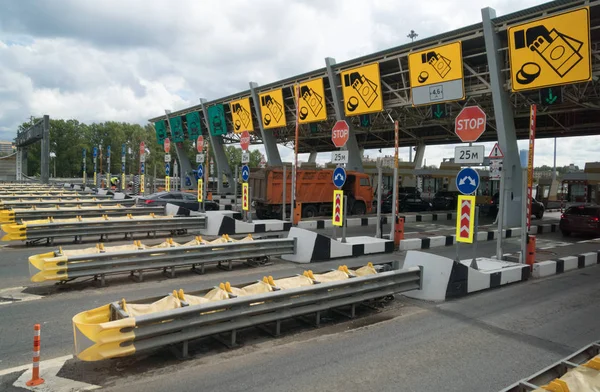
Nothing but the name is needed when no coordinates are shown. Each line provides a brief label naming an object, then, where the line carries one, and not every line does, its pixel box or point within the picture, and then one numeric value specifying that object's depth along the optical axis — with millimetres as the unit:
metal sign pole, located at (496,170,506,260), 9547
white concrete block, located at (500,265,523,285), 8570
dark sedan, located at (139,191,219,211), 19406
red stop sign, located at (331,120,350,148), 13023
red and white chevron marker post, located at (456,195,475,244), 8305
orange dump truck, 19750
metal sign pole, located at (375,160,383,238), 12256
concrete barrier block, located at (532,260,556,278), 9492
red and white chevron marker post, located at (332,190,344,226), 11242
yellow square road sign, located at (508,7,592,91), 14227
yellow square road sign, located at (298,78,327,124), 24953
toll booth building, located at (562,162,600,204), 27188
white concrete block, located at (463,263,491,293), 7820
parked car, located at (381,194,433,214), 27844
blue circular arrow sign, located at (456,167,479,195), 8133
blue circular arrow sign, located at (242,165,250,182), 14773
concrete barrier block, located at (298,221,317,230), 16877
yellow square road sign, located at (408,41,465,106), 18297
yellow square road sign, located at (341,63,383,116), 22078
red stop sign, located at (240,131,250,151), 16484
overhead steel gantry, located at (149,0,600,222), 17250
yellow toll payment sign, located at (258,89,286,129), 28422
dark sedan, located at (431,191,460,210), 28969
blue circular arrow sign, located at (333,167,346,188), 11406
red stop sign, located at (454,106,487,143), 9078
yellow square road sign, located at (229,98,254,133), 31969
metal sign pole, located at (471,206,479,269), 8273
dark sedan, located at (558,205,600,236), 16359
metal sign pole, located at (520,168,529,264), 9341
